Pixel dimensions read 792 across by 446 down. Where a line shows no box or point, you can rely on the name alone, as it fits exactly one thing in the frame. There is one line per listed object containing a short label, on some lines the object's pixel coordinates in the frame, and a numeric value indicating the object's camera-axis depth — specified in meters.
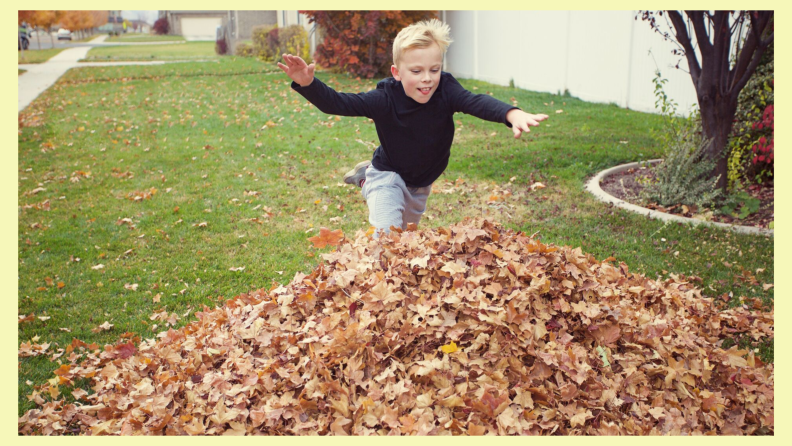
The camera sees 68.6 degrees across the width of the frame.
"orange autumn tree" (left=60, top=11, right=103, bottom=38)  46.13
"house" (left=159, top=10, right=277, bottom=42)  60.22
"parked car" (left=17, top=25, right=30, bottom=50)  30.55
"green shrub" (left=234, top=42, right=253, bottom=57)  25.05
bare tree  5.48
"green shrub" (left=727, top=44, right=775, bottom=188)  6.05
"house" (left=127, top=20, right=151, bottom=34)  95.94
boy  3.36
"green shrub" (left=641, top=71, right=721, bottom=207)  5.75
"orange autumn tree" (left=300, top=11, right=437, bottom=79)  15.02
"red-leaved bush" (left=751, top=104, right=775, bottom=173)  5.85
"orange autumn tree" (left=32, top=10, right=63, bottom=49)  29.50
